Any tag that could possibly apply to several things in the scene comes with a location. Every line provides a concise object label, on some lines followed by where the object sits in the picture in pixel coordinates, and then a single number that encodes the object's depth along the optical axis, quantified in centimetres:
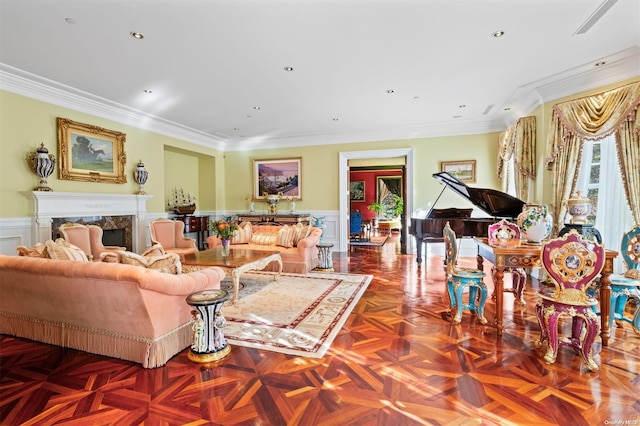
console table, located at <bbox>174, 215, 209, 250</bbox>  743
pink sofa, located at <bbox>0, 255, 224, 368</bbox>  228
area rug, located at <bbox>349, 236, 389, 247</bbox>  885
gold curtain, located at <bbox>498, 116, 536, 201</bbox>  511
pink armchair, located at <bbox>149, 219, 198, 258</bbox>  554
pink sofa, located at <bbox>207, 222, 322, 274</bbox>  513
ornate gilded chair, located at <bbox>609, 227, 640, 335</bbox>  279
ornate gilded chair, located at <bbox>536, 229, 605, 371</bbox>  225
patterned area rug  273
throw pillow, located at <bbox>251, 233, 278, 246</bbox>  560
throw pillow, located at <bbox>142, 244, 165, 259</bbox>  292
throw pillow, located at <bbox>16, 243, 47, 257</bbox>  287
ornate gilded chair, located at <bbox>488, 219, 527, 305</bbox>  313
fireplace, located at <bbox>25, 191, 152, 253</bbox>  452
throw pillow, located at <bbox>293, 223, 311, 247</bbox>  551
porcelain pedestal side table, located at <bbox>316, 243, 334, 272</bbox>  556
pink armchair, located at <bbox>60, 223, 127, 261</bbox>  444
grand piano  439
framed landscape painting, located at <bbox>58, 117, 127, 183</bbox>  489
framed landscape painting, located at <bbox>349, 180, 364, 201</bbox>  1305
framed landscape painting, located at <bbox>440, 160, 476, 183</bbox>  695
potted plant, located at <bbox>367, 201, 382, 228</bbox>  1228
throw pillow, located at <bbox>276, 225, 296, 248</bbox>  546
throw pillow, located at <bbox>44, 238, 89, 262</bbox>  264
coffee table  372
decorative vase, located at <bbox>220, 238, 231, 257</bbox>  458
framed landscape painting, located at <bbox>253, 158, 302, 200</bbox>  828
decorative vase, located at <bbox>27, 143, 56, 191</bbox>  443
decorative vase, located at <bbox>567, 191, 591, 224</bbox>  289
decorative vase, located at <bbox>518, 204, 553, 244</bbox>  299
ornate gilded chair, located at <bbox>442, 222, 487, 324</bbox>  309
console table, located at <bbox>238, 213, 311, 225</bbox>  787
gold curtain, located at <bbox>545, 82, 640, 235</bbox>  346
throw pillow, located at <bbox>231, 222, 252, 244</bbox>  575
